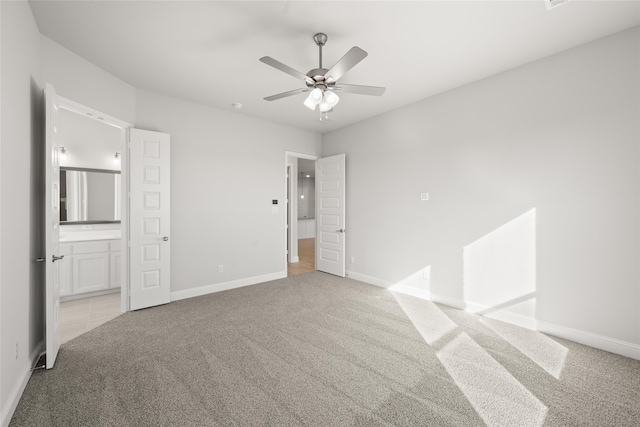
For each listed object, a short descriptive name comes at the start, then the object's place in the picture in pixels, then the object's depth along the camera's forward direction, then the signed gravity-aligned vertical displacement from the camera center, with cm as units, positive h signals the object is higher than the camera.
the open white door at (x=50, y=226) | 216 -7
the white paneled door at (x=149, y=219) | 342 -2
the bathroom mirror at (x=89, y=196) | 429 +36
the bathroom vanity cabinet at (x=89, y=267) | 383 -73
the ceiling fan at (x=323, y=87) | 226 +119
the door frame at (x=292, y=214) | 669 +6
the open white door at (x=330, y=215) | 511 +3
